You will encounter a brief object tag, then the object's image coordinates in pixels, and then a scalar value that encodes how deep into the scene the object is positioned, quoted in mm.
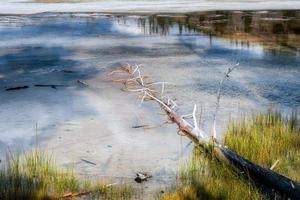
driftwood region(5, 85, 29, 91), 10227
